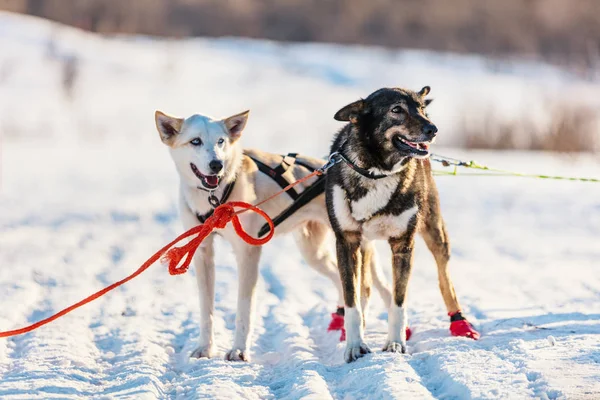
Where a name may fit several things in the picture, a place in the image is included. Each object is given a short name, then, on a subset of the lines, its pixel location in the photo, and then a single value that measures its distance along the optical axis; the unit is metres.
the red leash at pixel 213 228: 9.26
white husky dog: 9.40
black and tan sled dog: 8.70
